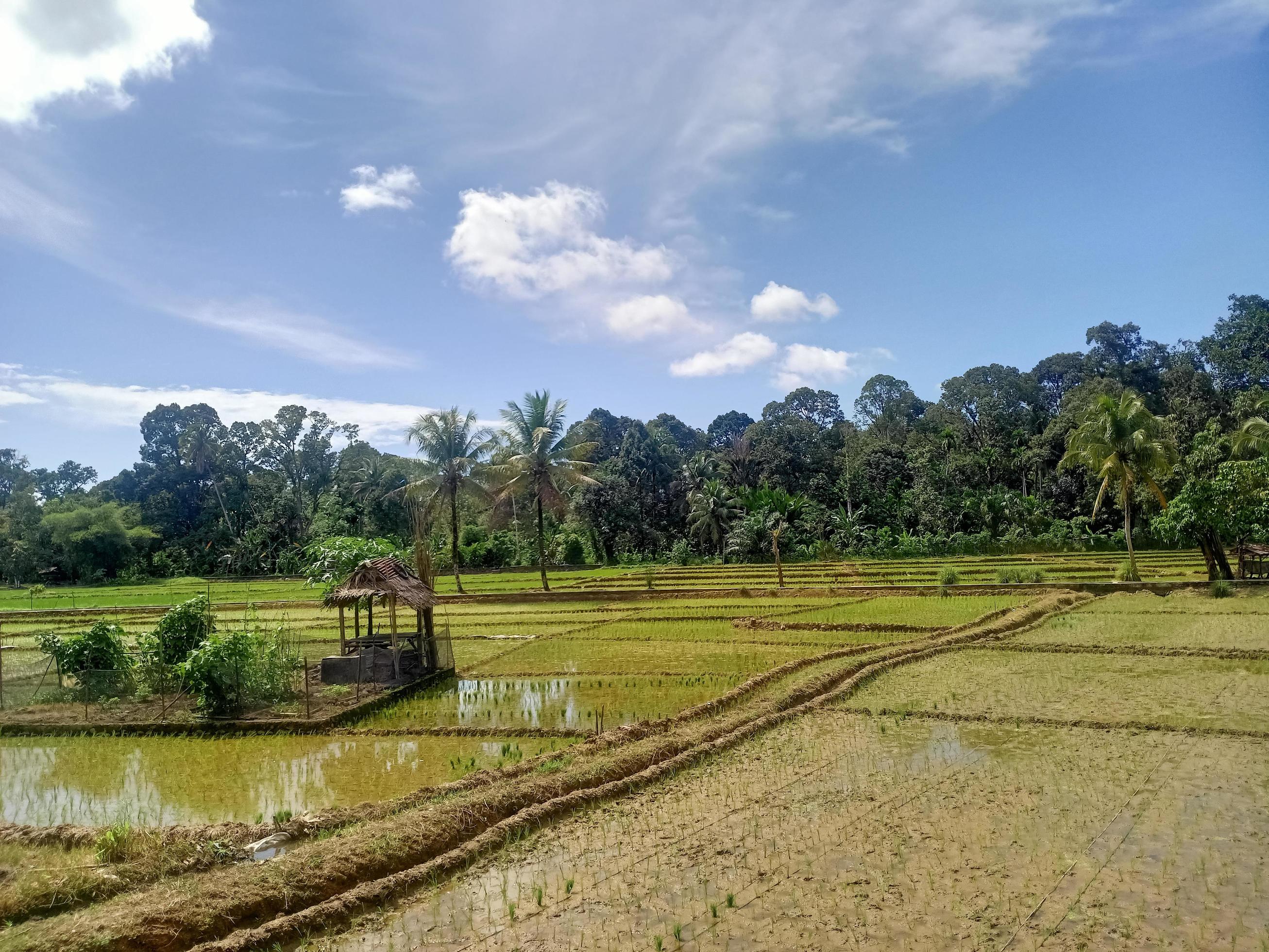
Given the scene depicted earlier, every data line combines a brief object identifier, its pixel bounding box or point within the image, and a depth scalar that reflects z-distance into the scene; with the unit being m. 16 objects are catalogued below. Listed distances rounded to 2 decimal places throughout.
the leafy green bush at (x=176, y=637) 13.70
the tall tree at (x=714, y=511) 45.34
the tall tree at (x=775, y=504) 44.81
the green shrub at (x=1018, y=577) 26.00
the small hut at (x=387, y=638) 14.05
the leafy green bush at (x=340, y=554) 16.05
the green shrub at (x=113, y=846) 6.14
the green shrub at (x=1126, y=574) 25.09
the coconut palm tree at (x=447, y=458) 33.81
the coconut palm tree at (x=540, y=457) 33.12
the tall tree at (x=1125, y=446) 25.27
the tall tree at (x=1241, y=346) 48.66
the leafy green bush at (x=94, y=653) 13.26
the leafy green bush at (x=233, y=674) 11.77
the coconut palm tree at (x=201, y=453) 59.66
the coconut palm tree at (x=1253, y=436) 27.61
